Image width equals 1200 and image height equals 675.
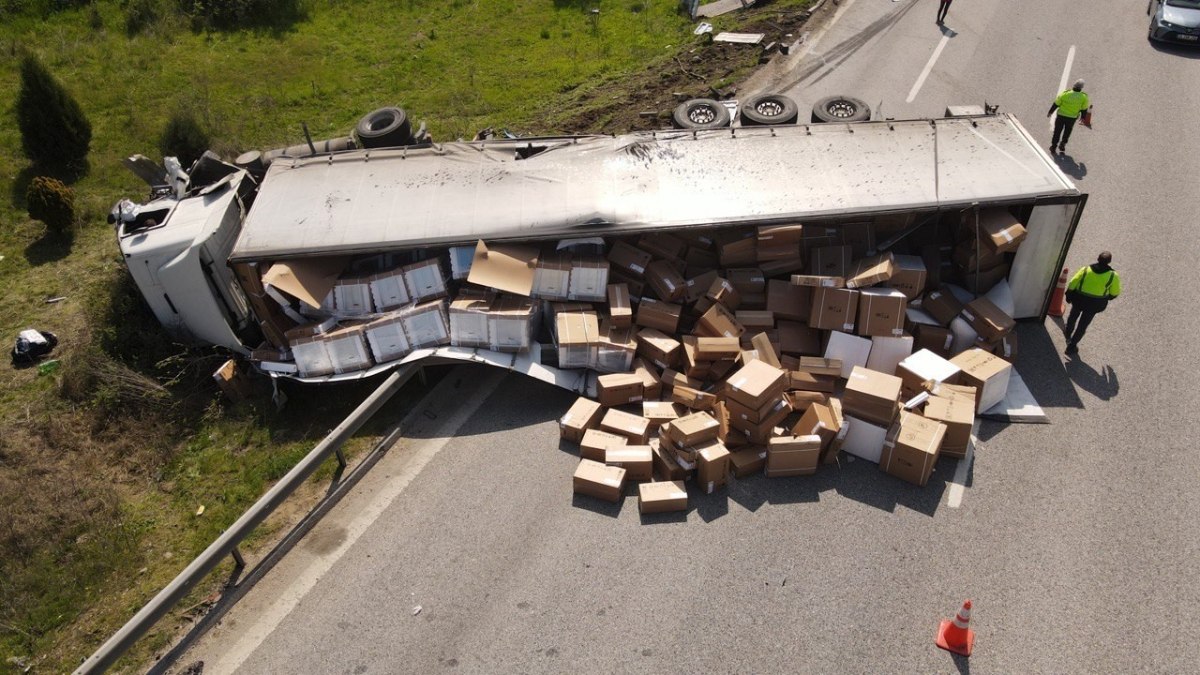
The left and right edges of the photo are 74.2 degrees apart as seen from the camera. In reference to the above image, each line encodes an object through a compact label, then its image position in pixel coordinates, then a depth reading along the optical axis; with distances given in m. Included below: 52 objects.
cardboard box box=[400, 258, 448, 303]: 9.76
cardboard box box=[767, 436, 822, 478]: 8.23
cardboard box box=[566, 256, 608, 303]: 9.66
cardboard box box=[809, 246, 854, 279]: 9.89
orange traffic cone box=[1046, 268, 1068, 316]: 10.54
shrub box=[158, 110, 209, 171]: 14.09
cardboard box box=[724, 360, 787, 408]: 8.34
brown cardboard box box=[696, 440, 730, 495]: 8.05
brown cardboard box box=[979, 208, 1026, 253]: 9.52
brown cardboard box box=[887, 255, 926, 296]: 9.70
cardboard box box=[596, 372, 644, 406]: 9.09
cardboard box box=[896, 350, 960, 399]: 8.95
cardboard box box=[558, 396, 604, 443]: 8.81
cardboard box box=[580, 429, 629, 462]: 8.55
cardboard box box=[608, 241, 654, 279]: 9.84
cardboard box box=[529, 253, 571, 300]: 9.62
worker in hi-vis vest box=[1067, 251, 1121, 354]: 9.52
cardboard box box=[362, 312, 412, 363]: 9.48
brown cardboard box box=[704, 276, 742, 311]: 9.74
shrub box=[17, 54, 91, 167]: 14.22
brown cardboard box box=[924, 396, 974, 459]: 8.38
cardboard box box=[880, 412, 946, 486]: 8.09
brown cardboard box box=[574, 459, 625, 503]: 8.09
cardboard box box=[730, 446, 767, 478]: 8.39
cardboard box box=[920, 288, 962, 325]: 9.86
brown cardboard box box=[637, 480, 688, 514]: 7.98
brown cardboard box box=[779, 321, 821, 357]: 9.70
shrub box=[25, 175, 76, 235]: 12.70
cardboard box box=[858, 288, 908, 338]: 9.36
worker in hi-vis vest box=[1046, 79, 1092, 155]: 13.46
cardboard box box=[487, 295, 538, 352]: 9.37
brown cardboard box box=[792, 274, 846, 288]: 9.45
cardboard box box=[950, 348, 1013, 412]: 8.96
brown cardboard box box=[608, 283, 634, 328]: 9.46
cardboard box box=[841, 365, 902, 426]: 8.35
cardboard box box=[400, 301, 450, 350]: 9.51
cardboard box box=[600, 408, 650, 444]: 8.70
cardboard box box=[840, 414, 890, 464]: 8.44
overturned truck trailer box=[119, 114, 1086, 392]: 9.49
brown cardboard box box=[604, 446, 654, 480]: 8.30
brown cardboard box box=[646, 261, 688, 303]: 9.75
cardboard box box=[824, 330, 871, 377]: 9.41
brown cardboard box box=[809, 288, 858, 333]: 9.43
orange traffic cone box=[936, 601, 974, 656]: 6.67
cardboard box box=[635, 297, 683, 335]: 9.67
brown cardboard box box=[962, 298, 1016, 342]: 9.55
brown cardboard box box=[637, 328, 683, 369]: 9.43
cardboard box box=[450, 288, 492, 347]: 9.41
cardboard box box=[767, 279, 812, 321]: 9.83
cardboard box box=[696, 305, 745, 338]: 9.52
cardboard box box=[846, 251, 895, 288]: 9.44
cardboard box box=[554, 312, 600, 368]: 9.27
